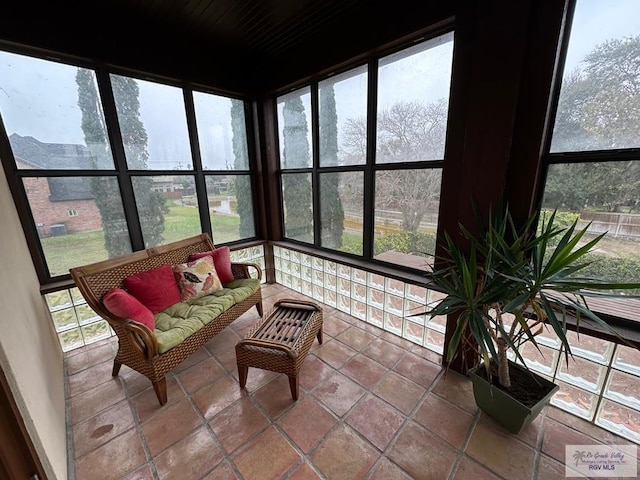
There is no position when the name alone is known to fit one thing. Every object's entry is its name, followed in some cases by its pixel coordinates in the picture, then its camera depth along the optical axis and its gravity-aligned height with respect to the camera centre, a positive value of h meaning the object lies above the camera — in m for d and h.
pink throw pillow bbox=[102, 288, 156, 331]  1.73 -0.80
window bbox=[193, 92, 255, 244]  2.94 +0.27
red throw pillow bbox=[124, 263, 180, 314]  2.08 -0.83
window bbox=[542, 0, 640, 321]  1.27 +0.18
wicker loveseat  1.68 -1.02
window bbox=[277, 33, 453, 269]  1.97 +0.26
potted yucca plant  1.22 -0.61
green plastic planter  1.39 -1.28
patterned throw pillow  2.34 -0.86
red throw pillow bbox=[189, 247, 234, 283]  2.63 -0.79
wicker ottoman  1.66 -1.10
